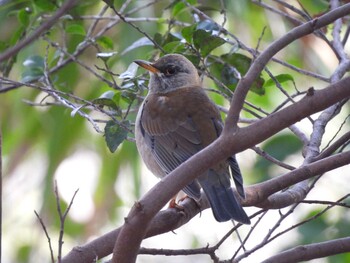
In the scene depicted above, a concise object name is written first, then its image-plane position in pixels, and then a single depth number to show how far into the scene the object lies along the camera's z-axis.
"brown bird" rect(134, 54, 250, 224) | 8.41
